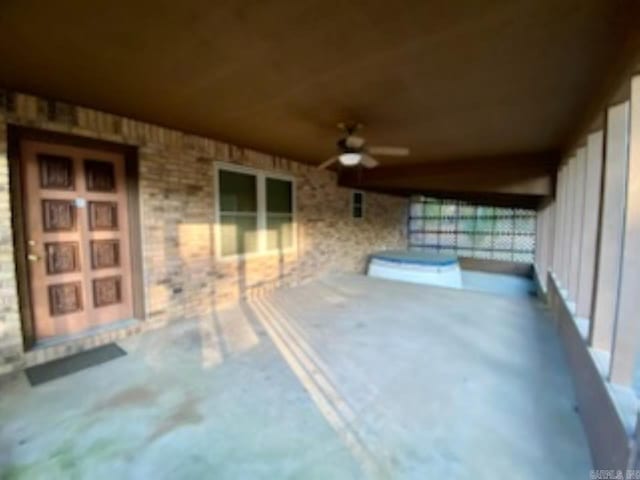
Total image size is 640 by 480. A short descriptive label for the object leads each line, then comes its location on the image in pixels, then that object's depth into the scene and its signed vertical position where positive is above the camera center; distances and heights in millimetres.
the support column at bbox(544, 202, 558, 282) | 4989 -190
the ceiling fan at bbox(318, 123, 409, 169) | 3314 +798
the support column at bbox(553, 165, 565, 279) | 4371 -9
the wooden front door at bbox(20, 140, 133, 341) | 2920 -168
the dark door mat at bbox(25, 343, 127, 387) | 2602 -1281
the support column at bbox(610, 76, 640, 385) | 1638 -325
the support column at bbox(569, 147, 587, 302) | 3137 -7
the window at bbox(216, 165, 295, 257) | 4574 +154
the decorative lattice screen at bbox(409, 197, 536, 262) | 9659 -267
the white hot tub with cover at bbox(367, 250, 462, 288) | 7367 -1143
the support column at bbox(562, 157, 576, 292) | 3654 -33
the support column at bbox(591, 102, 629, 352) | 2033 -83
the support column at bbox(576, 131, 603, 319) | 2721 -41
